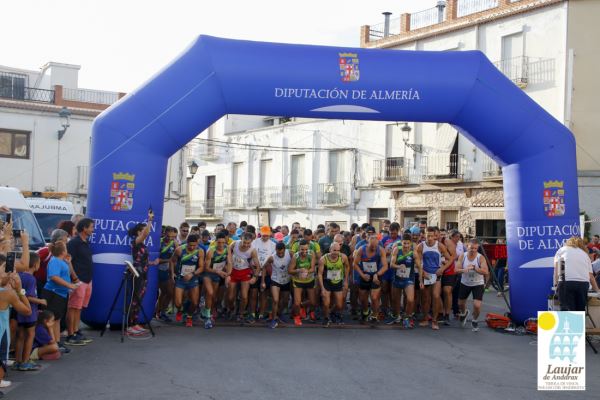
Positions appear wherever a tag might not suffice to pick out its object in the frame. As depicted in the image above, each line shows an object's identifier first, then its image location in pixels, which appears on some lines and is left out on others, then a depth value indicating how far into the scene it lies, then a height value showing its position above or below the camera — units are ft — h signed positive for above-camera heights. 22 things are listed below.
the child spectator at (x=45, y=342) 29.68 -4.96
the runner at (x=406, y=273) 42.29 -2.62
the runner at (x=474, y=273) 41.88 -2.50
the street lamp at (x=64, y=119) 92.22 +13.24
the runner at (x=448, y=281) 43.47 -3.08
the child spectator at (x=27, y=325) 27.50 -3.94
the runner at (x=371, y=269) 42.98 -2.42
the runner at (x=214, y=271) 41.14 -2.65
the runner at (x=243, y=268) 42.29 -2.48
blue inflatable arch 37.60 +6.06
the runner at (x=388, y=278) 44.32 -3.03
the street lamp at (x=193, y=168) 92.88 +7.19
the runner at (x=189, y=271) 41.22 -2.65
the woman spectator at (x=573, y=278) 36.01 -2.24
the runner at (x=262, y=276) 42.96 -3.07
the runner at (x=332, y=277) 41.96 -2.88
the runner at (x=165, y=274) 42.06 -2.90
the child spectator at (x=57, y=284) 30.73 -2.64
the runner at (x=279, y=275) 42.12 -2.86
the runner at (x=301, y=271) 42.06 -2.57
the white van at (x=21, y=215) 42.91 +0.33
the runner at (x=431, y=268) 42.70 -2.29
